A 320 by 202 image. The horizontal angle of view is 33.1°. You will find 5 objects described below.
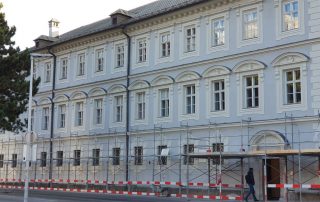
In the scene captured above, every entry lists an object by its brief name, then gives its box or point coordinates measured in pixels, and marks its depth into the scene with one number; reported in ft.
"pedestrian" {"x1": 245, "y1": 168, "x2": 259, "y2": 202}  88.28
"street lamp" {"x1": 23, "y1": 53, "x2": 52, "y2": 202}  72.59
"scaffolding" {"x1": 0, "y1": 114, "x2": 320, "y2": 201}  87.92
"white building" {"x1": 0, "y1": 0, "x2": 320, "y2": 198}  91.56
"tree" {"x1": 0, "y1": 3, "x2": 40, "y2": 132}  104.73
